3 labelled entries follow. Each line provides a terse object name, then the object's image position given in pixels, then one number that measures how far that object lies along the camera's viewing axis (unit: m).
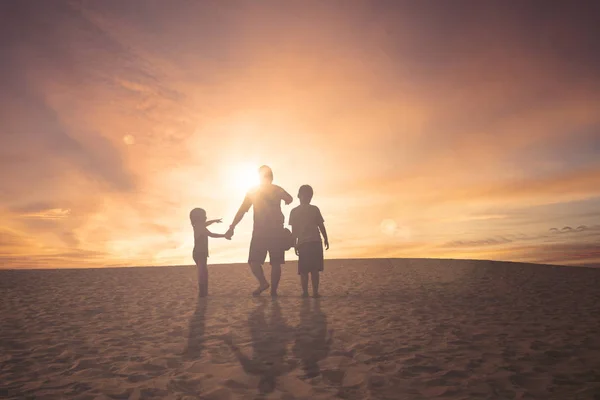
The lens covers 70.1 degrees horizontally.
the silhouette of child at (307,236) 9.09
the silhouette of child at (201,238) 9.65
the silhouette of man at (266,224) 9.07
